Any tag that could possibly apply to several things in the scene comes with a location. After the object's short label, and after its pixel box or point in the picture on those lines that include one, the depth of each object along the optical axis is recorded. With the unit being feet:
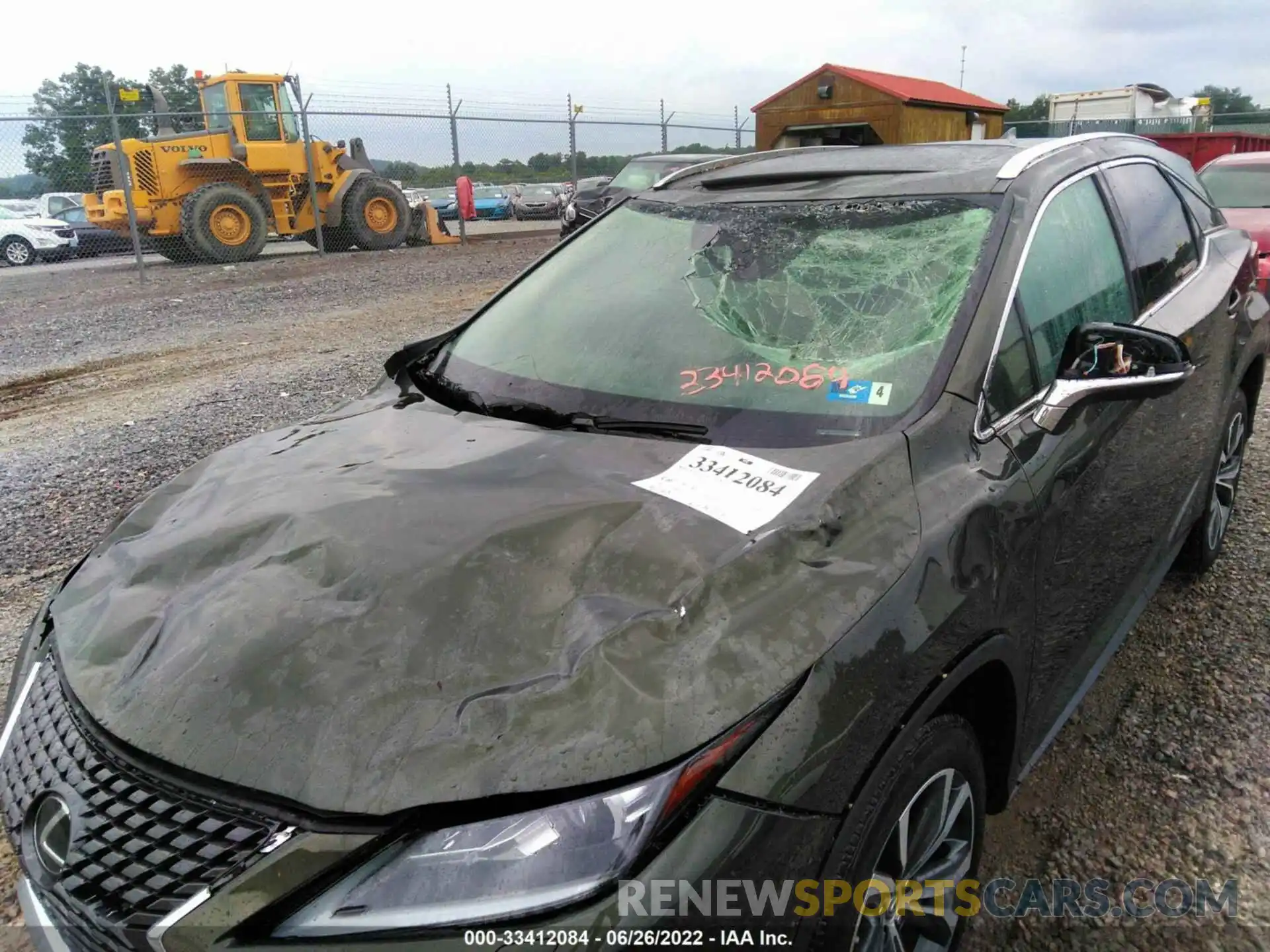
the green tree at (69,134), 44.52
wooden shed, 51.62
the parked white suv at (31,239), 63.57
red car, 24.68
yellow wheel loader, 48.39
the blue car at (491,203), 86.17
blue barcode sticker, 6.76
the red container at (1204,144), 58.65
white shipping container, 77.92
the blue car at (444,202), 76.66
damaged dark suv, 4.19
